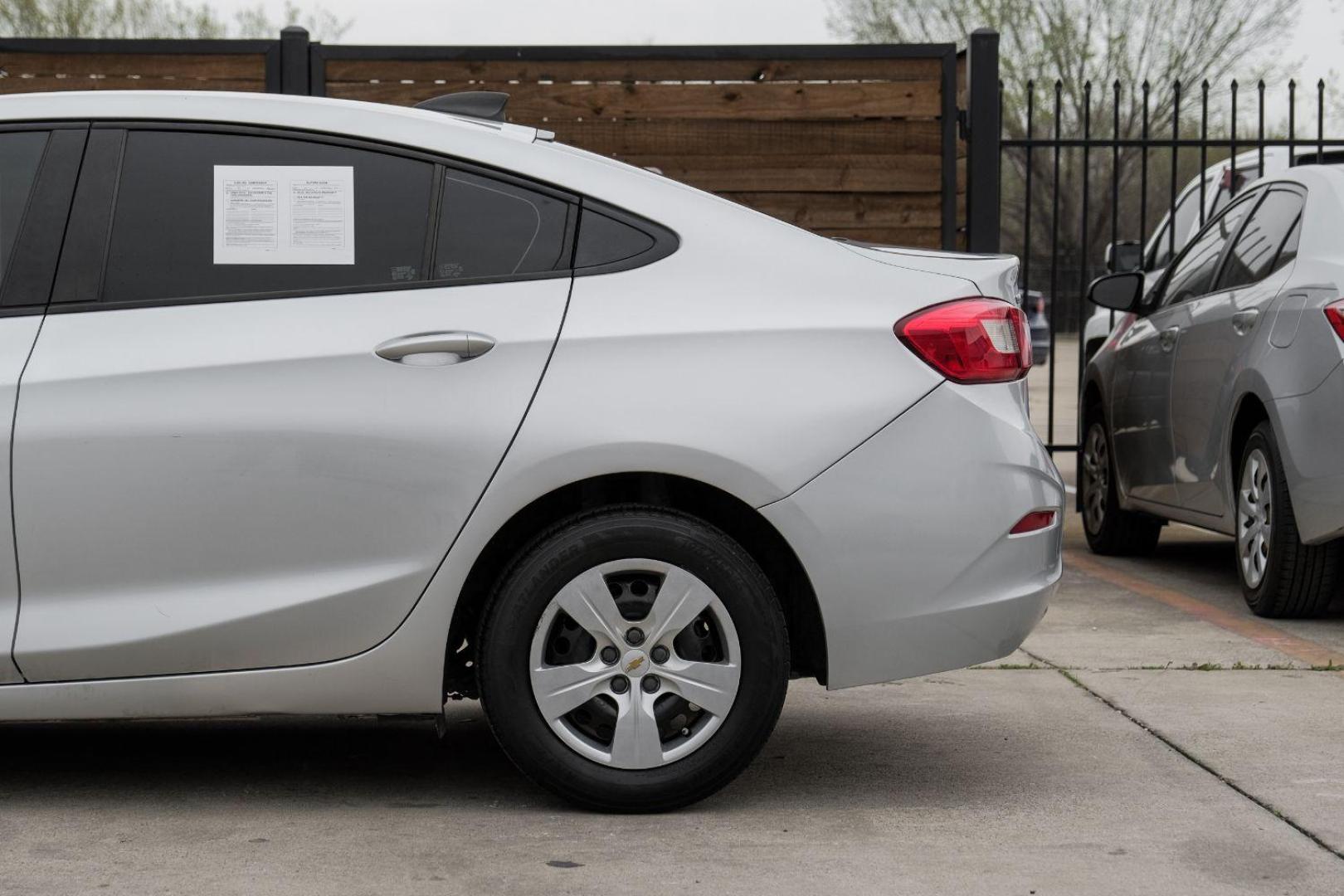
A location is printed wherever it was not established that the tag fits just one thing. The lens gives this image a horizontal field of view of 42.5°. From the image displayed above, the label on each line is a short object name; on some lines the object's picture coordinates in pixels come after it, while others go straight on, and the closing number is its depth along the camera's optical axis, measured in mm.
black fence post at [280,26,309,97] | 8250
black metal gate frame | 9031
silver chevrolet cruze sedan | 3762
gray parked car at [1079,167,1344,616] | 6059
